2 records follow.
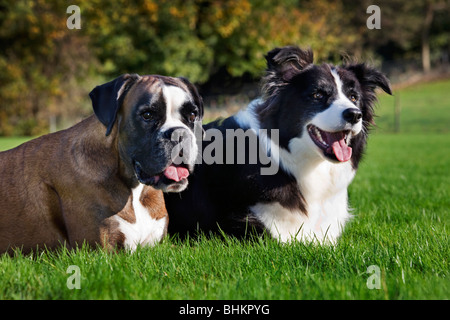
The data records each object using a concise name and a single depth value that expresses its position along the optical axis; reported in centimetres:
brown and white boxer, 358
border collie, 406
